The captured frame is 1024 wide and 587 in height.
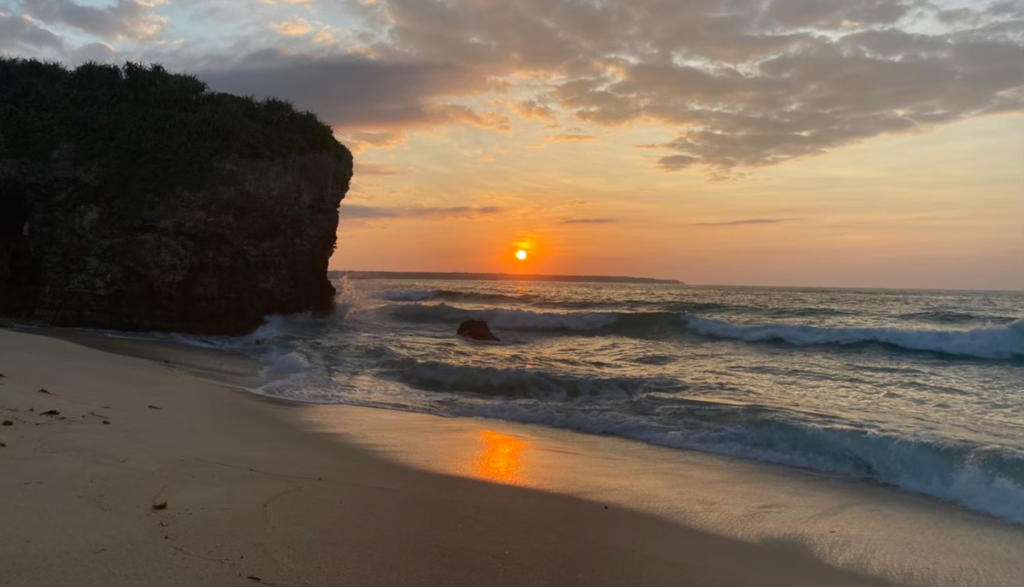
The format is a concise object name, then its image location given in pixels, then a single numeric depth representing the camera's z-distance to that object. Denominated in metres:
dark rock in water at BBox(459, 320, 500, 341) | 20.31
